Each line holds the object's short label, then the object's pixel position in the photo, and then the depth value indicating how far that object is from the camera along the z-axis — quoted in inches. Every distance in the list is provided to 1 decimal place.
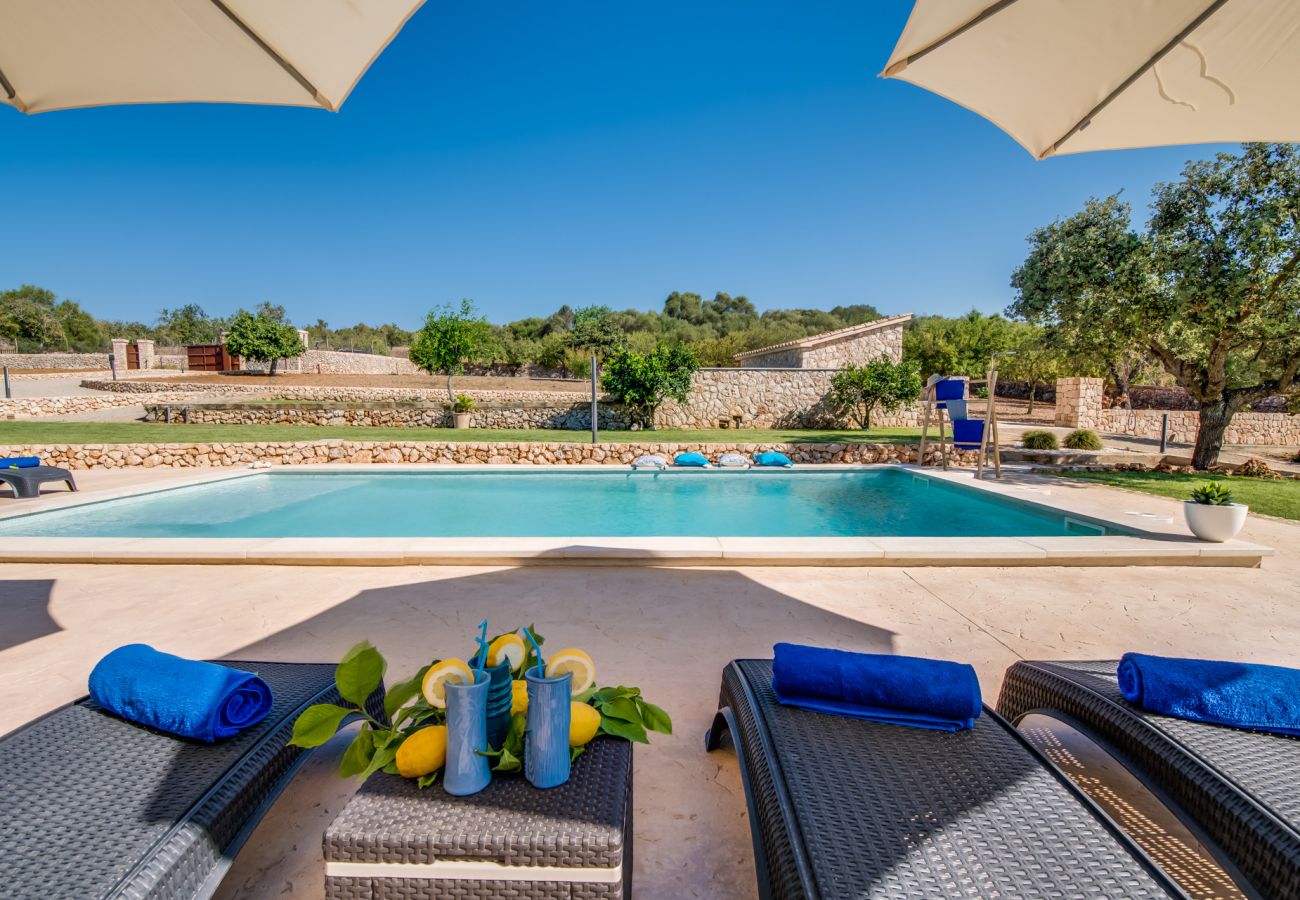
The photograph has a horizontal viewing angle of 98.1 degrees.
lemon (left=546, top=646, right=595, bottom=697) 49.6
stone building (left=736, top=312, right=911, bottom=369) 726.5
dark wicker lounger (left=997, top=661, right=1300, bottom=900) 46.1
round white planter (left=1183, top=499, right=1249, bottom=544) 171.2
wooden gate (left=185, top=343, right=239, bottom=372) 1208.5
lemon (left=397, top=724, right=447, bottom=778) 47.0
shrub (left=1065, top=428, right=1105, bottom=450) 489.1
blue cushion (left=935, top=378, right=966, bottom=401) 366.3
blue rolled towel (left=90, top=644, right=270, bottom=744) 56.1
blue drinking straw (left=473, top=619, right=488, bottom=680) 48.3
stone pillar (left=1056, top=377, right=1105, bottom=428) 654.5
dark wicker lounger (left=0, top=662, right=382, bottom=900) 40.4
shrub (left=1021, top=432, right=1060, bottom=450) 466.3
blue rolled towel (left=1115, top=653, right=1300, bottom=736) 60.3
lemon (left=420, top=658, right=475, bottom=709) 47.6
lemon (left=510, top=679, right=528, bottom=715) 50.5
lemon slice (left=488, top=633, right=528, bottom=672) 50.6
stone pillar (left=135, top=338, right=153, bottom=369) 1117.1
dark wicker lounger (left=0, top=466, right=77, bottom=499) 247.0
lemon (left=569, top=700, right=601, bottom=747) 51.2
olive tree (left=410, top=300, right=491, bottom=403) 798.5
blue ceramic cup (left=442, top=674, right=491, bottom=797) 45.2
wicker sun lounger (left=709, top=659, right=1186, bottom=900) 40.9
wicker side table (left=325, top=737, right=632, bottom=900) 41.4
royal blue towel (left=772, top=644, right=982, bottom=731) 59.0
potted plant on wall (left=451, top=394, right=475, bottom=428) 620.7
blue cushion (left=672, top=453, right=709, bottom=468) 406.0
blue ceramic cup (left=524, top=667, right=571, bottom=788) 45.9
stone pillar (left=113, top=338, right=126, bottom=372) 1031.4
